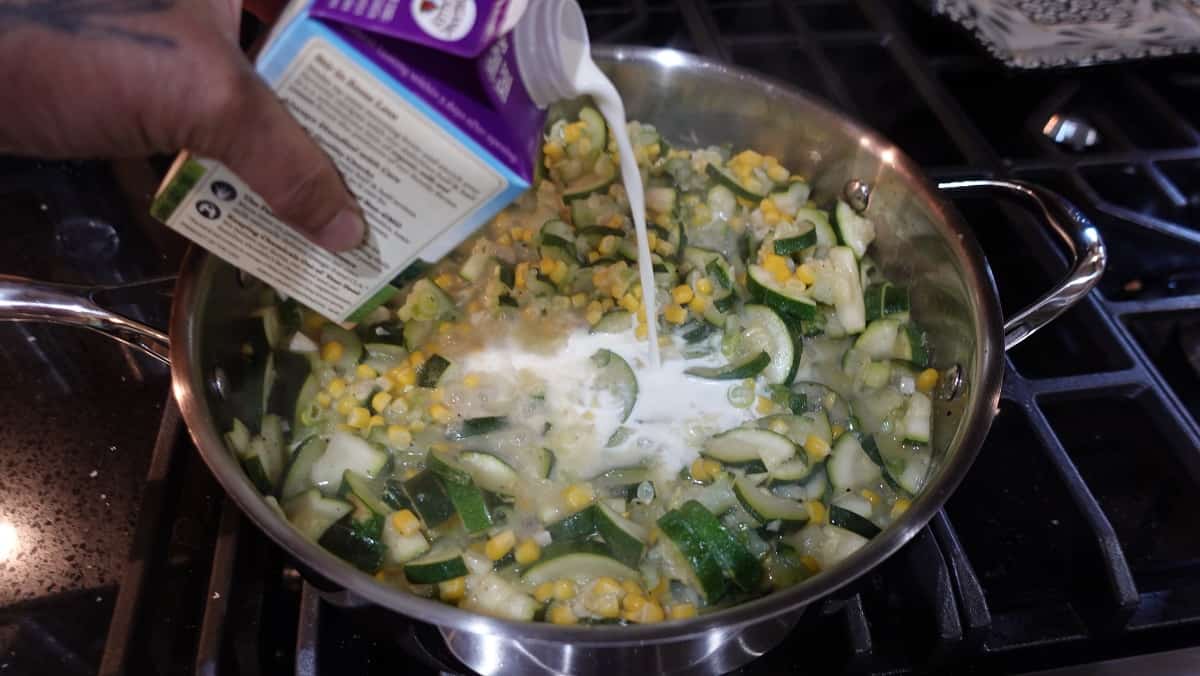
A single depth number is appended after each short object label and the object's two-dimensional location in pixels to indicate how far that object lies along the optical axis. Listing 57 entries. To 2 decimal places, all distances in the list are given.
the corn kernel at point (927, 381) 0.37
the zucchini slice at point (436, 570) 0.30
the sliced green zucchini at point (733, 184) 0.43
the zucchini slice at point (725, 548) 0.30
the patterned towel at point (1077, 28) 0.51
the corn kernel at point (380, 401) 0.36
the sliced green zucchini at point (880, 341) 0.39
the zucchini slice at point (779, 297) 0.39
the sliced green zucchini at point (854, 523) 0.33
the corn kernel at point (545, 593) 0.30
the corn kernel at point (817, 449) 0.35
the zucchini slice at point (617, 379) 0.37
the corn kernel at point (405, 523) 0.32
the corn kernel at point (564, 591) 0.30
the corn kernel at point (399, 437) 0.35
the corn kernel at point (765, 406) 0.37
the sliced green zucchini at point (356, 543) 0.31
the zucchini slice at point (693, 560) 0.30
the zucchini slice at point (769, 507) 0.33
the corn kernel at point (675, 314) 0.40
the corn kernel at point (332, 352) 0.37
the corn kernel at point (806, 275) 0.40
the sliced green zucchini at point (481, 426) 0.36
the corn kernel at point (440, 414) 0.36
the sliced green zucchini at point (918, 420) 0.36
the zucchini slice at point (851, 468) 0.35
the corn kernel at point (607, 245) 0.41
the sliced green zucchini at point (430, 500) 0.32
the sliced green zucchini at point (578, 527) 0.32
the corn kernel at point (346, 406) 0.36
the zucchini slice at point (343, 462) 0.34
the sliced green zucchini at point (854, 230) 0.41
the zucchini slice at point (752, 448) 0.34
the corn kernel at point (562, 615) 0.30
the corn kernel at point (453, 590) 0.30
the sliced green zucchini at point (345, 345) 0.38
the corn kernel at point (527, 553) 0.32
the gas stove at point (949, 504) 0.31
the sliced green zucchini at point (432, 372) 0.37
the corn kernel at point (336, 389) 0.36
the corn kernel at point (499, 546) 0.31
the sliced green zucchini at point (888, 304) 0.40
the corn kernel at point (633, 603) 0.30
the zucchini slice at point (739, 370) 0.38
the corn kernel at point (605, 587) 0.30
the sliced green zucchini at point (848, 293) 0.40
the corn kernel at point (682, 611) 0.30
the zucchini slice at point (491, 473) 0.34
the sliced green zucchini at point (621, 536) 0.31
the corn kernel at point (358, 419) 0.35
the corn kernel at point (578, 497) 0.33
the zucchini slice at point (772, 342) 0.38
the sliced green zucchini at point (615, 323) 0.39
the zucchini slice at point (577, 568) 0.31
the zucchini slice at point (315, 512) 0.31
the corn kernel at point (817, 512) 0.33
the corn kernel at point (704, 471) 0.34
